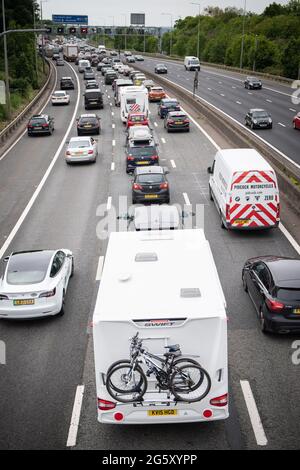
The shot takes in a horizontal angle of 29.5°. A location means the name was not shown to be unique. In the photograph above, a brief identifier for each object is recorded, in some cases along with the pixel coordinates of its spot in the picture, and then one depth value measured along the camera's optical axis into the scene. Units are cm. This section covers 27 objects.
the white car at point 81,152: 3169
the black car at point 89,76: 7260
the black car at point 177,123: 4009
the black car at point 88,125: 3928
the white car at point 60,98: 5491
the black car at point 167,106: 4616
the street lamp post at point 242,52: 9429
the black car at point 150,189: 2336
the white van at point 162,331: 888
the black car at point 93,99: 5075
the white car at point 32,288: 1401
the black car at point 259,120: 4141
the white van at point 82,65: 8981
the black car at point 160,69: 8475
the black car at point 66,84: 6662
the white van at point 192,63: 9275
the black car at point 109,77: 7225
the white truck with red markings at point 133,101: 4284
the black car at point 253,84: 6806
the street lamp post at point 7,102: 4263
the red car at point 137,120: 3919
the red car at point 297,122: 4156
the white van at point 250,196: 1953
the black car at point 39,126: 4084
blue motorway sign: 11581
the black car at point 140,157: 2936
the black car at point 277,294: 1277
